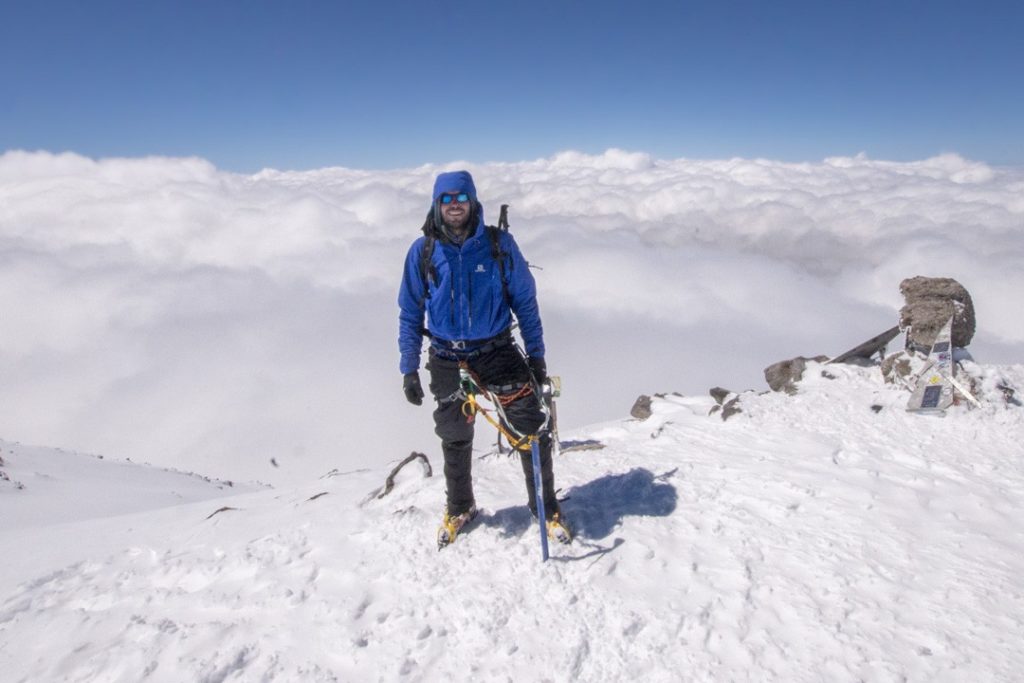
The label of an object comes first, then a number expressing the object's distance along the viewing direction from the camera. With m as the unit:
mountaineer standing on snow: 4.60
